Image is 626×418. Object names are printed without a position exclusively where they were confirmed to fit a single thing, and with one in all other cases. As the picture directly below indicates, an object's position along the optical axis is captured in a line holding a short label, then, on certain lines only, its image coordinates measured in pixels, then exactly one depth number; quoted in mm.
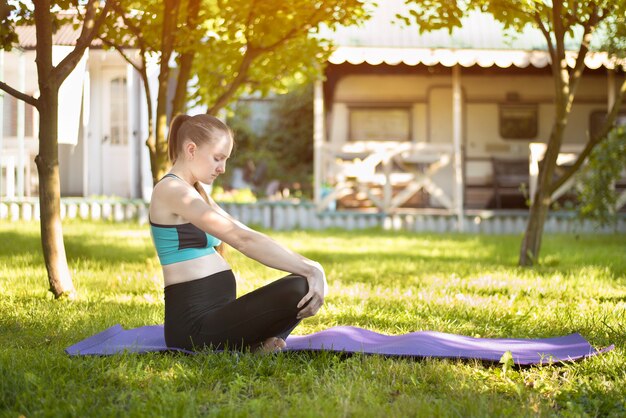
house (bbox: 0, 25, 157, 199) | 14227
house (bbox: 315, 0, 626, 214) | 15961
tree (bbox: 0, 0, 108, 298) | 5836
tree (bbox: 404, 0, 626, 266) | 7011
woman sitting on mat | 3818
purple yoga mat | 4031
